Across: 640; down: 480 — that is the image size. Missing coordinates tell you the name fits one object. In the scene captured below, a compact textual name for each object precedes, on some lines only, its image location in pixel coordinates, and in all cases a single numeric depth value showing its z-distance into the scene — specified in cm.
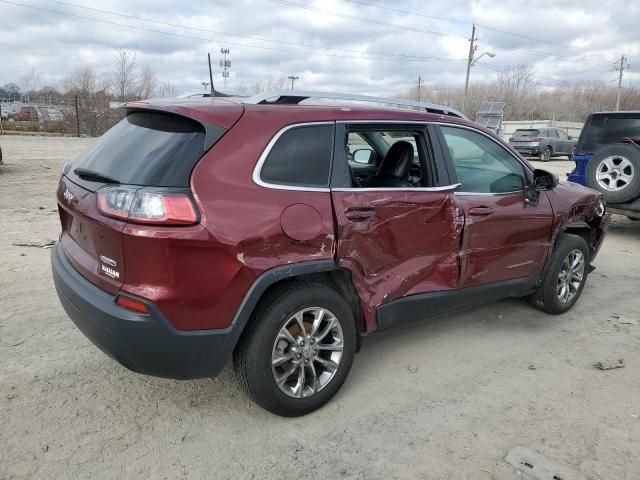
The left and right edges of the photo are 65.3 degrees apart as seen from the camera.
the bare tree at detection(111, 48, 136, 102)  3366
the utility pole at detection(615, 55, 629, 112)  6744
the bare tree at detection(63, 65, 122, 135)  2572
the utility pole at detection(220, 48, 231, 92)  3588
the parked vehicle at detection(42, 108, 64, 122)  2642
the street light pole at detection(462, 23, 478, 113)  4497
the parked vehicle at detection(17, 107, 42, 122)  2662
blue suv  661
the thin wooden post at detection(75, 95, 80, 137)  2533
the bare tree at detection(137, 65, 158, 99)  3525
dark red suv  243
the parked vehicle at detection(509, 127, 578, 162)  2436
